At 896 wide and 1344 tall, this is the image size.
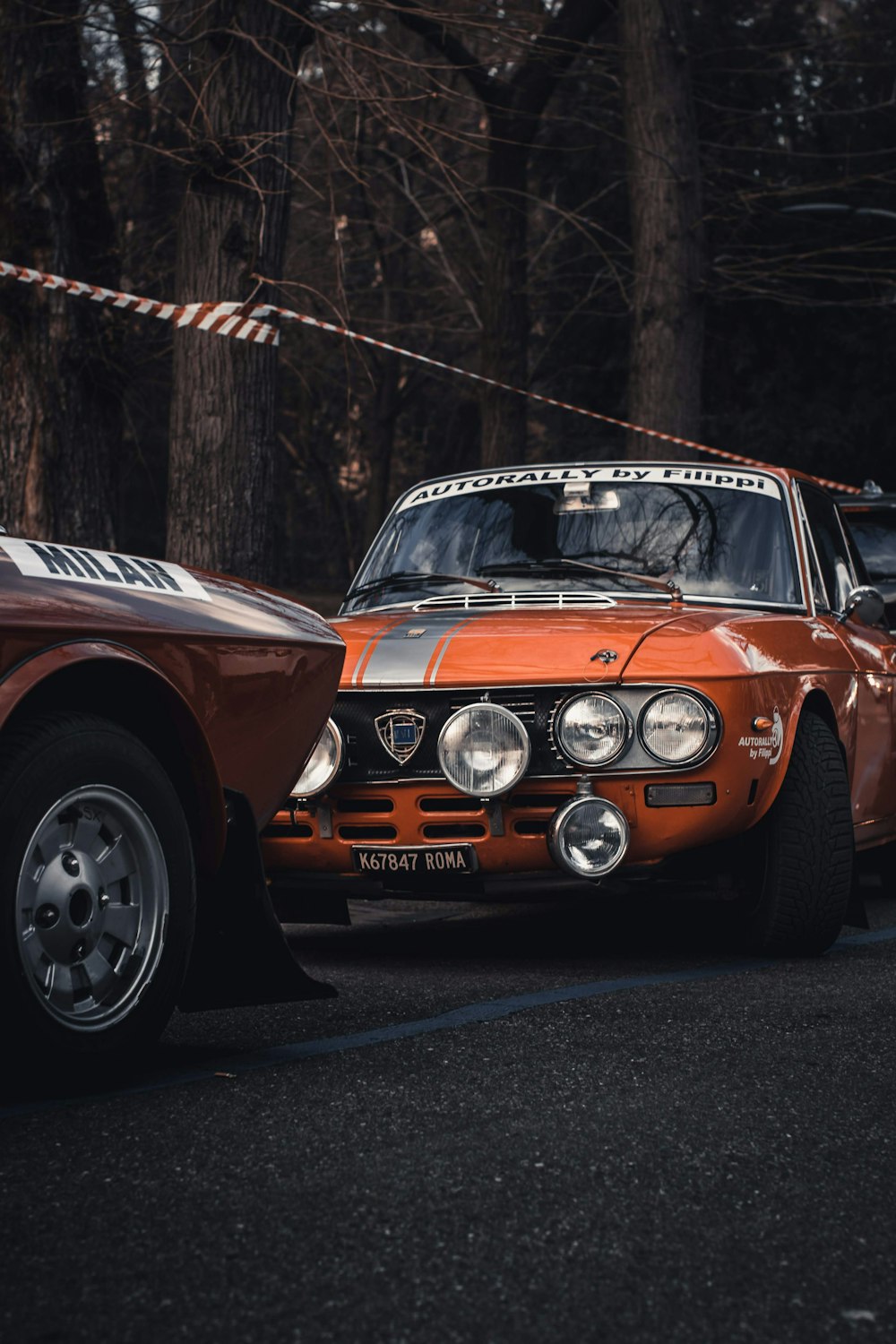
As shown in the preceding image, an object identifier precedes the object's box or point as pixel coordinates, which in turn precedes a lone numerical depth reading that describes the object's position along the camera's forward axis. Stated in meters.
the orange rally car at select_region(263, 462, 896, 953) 5.41
